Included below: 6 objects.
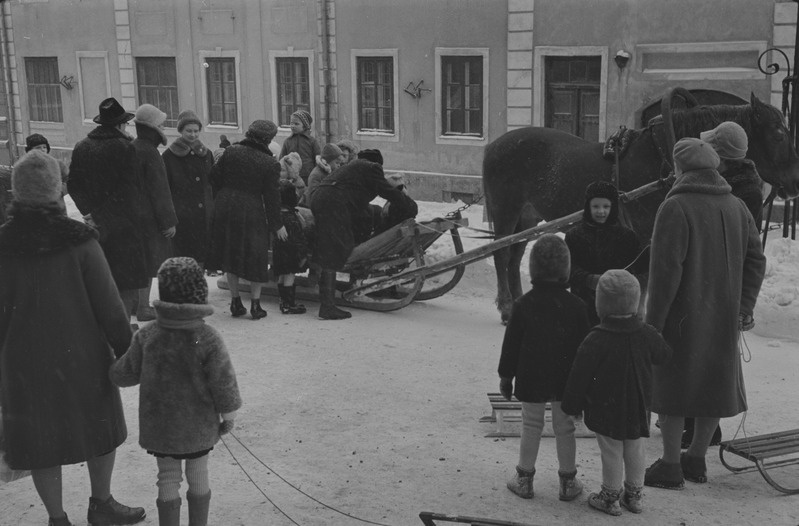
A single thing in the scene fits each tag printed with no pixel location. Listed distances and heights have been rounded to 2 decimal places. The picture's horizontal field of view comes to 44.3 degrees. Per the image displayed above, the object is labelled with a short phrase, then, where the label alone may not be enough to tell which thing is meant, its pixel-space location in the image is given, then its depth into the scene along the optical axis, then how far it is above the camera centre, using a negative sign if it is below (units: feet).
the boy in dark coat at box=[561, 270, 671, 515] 14.92 -4.62
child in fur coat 13.57 -4.14
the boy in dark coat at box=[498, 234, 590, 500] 15.78 -4.41
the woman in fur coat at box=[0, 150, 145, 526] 13.98 -3.62
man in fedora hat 24.95 -3.04
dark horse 23.65 -2.67
